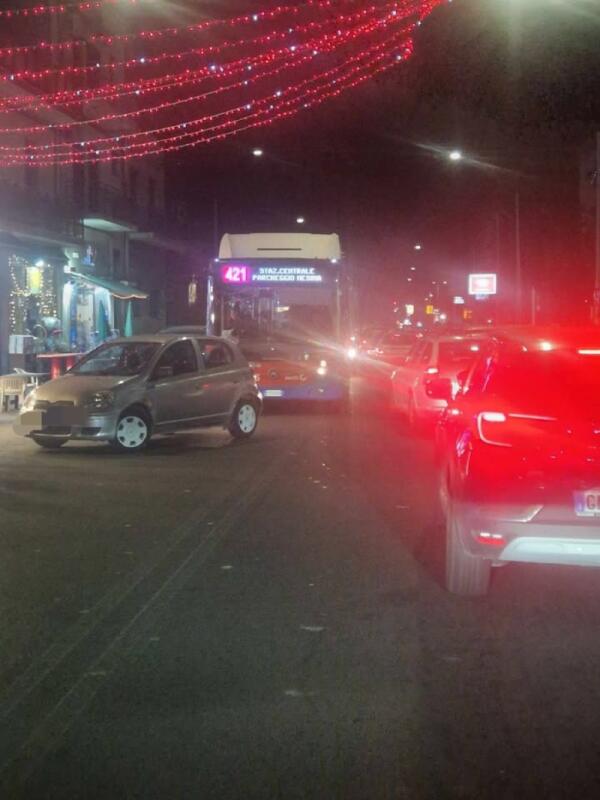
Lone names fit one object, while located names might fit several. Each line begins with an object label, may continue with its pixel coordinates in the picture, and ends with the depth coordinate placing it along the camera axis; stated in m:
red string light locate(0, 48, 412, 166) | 28.78
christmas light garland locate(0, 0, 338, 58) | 19.55
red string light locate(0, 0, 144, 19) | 15.90
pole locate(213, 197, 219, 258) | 40.31
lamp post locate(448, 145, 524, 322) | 37.68
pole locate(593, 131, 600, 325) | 24.70
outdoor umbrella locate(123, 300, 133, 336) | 40.28
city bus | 20.95
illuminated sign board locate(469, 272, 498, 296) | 65.94
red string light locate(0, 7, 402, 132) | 26.23
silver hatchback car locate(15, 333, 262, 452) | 13.96
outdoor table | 24.84
